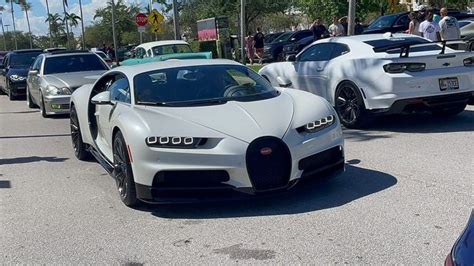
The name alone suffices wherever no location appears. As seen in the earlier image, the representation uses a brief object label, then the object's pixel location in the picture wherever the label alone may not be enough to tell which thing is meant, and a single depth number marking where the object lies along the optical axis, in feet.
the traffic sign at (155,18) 85.97
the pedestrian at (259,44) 87.56
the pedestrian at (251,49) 89.31
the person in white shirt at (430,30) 47.75
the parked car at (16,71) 62.49
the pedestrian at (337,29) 59.72
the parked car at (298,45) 78.67
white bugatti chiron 16.60
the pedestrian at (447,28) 48.21
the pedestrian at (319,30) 63.62
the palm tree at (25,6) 308.52
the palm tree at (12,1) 289.53
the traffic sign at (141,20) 87.04
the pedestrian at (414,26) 53.11
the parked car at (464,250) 7.52
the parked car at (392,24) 68.64
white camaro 27.53
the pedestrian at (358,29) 66.79
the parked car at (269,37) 111.55
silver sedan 42.57
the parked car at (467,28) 58.56
